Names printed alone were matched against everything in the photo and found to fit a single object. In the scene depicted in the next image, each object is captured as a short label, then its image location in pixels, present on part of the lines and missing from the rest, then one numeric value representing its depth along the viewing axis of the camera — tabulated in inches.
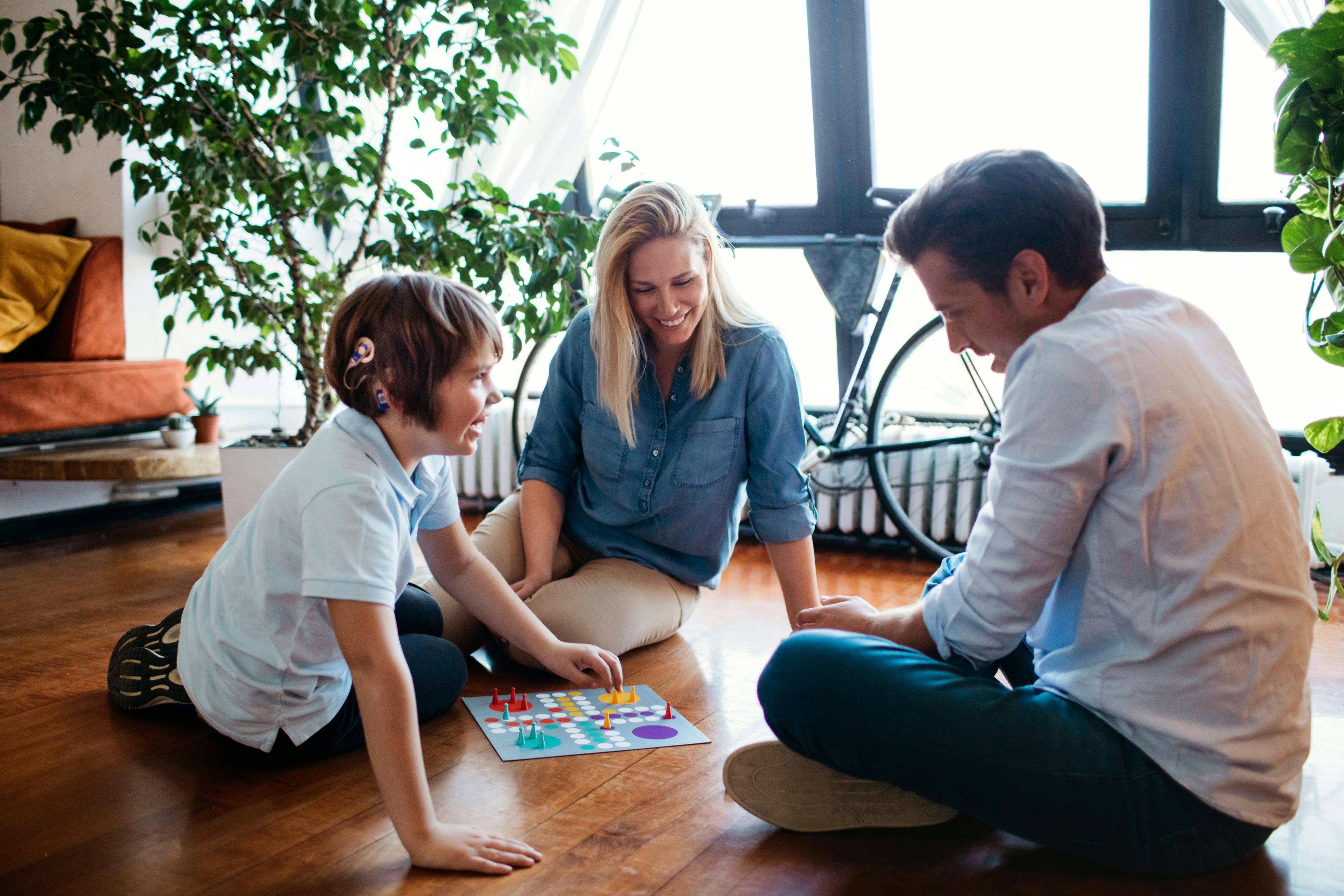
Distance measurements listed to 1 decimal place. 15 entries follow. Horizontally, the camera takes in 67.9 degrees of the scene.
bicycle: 105.7
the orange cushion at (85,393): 109.2
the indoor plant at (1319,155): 61.0
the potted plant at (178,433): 118.5
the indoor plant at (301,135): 88.7
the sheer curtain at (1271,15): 84.4
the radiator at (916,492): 106.5
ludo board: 57.1
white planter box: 101.0
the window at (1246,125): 98.4
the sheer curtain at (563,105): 116.2
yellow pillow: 115.2
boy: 42.4
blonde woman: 67.9
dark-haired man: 37.0
